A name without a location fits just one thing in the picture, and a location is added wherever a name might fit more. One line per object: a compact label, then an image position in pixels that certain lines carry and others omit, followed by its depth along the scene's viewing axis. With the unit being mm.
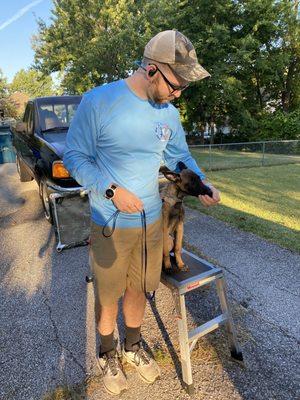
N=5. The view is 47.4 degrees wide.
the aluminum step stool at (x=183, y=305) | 2344
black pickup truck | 4953
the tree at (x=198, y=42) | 19047
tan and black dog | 2270
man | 1821
